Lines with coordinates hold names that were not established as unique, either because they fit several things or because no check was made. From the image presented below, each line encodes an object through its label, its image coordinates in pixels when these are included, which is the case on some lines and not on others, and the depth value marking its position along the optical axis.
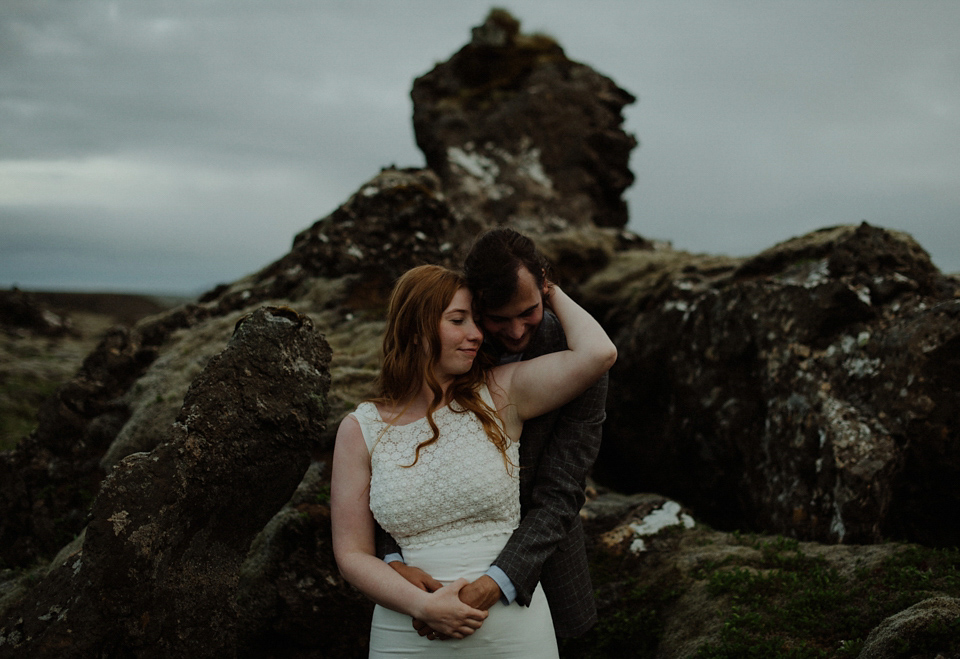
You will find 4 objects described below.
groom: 3.65
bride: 3.40
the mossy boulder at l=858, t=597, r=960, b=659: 3.38
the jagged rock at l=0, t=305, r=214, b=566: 7.11
